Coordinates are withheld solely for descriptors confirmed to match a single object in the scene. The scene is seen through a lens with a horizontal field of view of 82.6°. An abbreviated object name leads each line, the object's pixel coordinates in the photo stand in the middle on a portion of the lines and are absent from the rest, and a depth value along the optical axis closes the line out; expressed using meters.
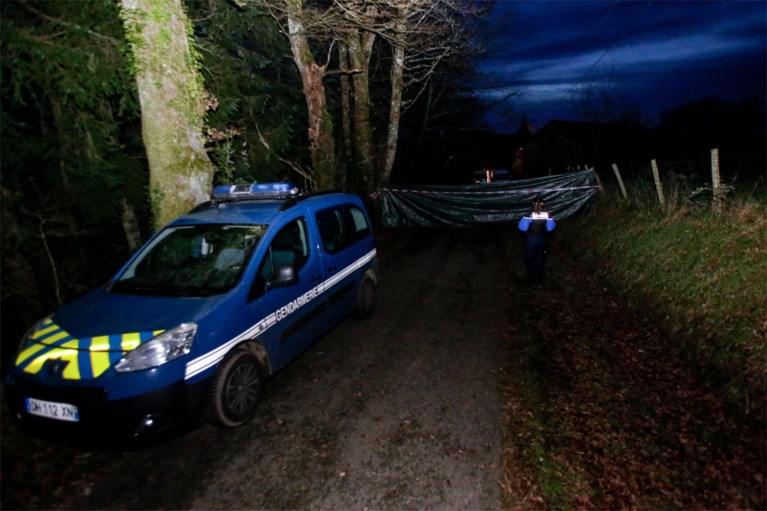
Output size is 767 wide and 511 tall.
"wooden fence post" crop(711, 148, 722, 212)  8.11
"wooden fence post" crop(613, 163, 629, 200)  12.19
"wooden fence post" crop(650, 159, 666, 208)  9.66
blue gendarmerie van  3.30
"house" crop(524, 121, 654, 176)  45.06
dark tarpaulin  14.30
